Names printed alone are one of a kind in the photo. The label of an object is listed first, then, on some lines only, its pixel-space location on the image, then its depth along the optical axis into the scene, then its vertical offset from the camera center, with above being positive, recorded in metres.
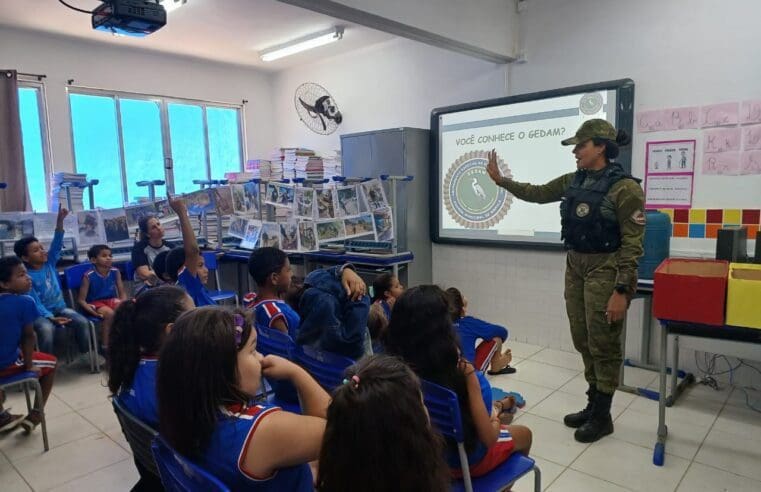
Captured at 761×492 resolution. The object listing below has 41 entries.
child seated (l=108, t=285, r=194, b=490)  1.46 -0.46
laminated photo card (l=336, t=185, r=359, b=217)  4.04 -0.06
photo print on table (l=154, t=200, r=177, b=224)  4.72 -0.15
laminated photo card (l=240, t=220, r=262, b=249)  4.43 -0.36
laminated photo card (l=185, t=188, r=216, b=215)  4.72 -0.06
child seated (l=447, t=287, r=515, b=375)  2.41 -0.73
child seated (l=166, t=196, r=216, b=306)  2.86 -0.41
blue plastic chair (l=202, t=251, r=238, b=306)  4.48 -0.72
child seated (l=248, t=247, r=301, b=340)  2.13 -0.43
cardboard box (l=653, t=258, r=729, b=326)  2.11 -0.47
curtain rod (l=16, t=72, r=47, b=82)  4.92 +1.20
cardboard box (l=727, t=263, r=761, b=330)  2.05 -0.48
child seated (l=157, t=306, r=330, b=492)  1.05 -0.48
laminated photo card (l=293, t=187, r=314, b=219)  4.08 -0.08
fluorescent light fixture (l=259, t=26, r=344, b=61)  4.85 +1.52
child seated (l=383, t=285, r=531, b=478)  1.51 -0.53
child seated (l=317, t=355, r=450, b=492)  0.86 -0.44
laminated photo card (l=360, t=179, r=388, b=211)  3.98 -0.03
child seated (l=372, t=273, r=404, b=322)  2.71 -0.53
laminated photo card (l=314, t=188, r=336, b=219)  4.06 -0.10
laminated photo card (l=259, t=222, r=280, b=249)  4.28 -0.35
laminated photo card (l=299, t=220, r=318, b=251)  4.06 -0.35
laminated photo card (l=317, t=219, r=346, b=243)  4.05 -0.30
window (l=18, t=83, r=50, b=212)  5.06 +0.57
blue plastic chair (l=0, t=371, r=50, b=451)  2.56 -0.94
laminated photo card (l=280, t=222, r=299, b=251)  4.14 -0.35
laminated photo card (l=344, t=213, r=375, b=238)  4.01 -0.27
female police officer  2.48 -0.34
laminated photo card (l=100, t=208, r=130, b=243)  4.51 -0.25
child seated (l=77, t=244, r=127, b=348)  4.04 -0.74
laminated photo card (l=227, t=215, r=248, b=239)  4.62 -0.30
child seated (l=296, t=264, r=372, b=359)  1.86 -0.46
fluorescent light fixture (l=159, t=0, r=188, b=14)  4.05 +1.55
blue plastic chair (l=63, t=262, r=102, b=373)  3.99 -0.74
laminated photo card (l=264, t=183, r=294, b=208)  4.25 -0.02
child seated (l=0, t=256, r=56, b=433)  2.63 -0.73
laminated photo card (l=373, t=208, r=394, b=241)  3.97 -0.26
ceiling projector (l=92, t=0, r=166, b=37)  2.86 +1.04
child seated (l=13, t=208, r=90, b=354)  3.66 -0.72
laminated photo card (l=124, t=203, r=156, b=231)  4.58 -0.15
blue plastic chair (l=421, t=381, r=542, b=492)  1.42 -0.69
